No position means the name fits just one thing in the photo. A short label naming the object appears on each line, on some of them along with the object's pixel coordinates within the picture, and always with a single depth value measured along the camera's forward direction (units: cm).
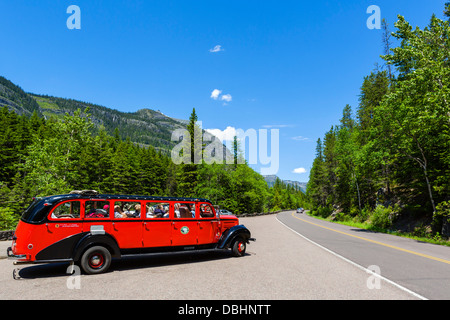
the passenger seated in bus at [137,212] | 812
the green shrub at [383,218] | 2331
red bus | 672
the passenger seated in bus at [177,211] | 881
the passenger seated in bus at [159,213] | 859
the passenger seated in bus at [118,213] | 786
